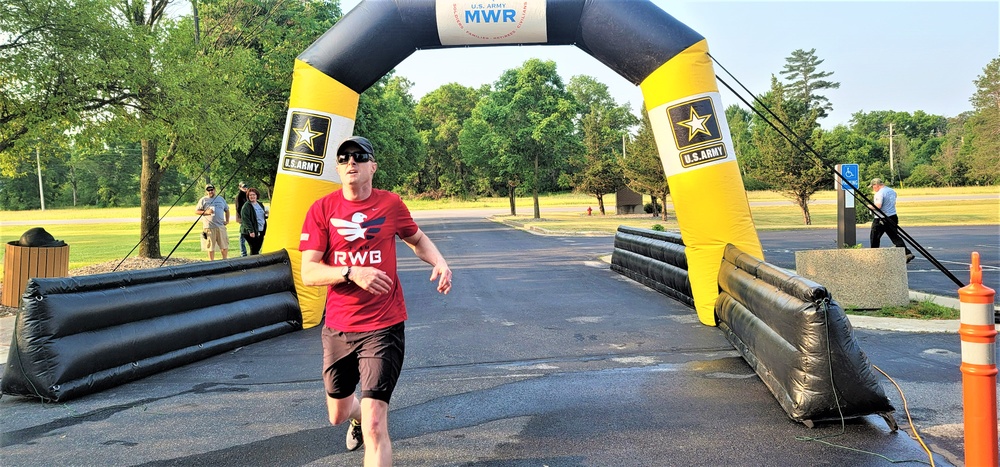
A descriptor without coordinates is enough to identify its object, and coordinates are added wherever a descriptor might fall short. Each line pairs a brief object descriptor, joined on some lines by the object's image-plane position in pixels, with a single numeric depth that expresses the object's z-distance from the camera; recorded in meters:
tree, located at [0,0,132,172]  10.28
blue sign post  11.81
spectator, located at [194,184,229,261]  15.37
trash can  10.51
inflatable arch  8.41
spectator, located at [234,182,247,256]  14.59
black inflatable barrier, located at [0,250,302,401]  5.56
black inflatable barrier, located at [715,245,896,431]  4.46
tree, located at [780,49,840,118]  92.88
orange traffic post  3.27
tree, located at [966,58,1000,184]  54.28
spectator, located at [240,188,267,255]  13.81
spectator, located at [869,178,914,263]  13.75
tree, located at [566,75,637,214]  41.44
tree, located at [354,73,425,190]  31.53
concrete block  8.96
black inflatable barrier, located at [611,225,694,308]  10.20
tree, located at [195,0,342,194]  22.45
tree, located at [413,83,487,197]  85.43
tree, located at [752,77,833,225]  31.08
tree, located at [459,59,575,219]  40.06
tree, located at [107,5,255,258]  12.61
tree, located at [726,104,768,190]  79.88
